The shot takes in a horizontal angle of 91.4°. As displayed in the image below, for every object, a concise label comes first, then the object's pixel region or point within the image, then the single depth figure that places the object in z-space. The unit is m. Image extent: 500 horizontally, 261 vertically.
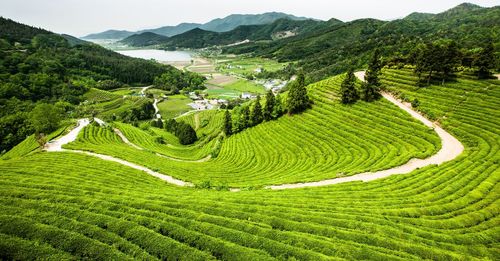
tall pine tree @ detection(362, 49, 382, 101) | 67.50
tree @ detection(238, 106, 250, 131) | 83.31
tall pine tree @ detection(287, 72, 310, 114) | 74.06
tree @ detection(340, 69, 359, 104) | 68.50
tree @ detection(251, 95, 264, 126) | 81.00
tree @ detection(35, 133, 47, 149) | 55.25
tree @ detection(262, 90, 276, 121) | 79.38
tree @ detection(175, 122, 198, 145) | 100.94
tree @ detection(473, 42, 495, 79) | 61.43
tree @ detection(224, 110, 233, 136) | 85.00
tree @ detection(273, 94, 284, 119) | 78.43
